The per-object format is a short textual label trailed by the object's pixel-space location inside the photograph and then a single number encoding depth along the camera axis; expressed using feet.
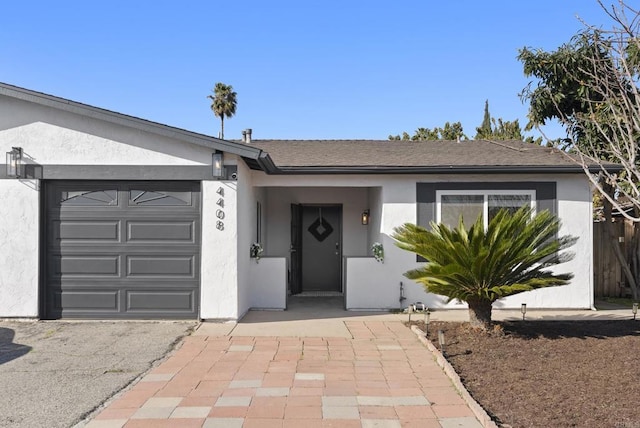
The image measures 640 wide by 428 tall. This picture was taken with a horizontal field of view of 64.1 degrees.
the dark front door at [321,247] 40.83
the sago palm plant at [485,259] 22.26
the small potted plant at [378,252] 31.50
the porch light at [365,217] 38.54
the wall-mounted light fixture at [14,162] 26.78
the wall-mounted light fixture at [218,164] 26.86
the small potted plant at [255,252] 31.32
